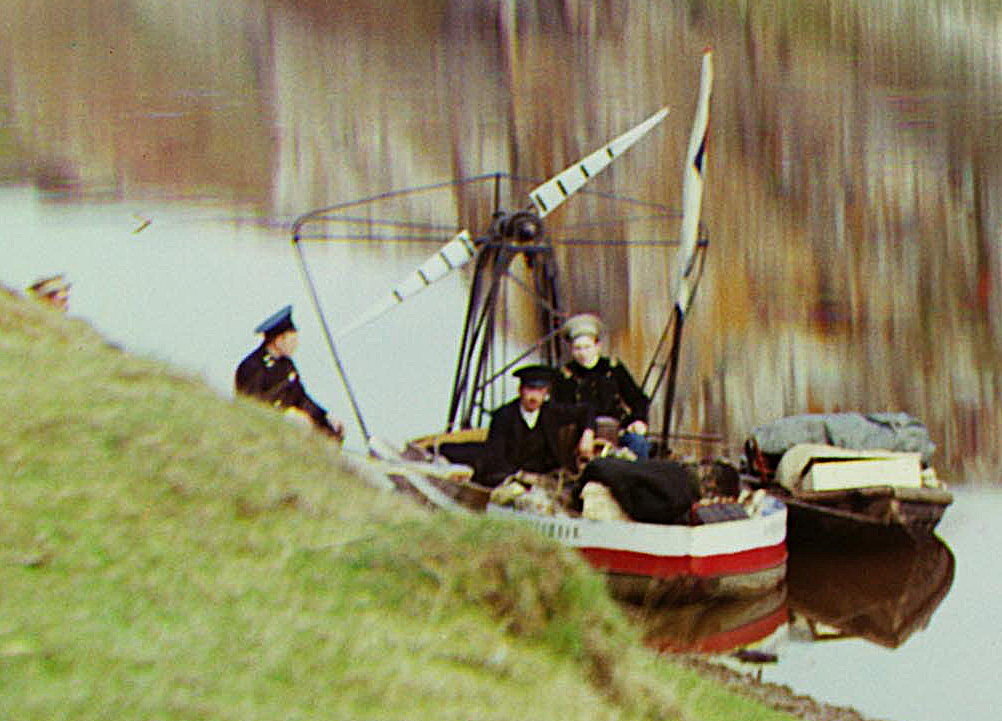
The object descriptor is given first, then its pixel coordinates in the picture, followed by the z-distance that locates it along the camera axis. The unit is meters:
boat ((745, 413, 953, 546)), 25.22
